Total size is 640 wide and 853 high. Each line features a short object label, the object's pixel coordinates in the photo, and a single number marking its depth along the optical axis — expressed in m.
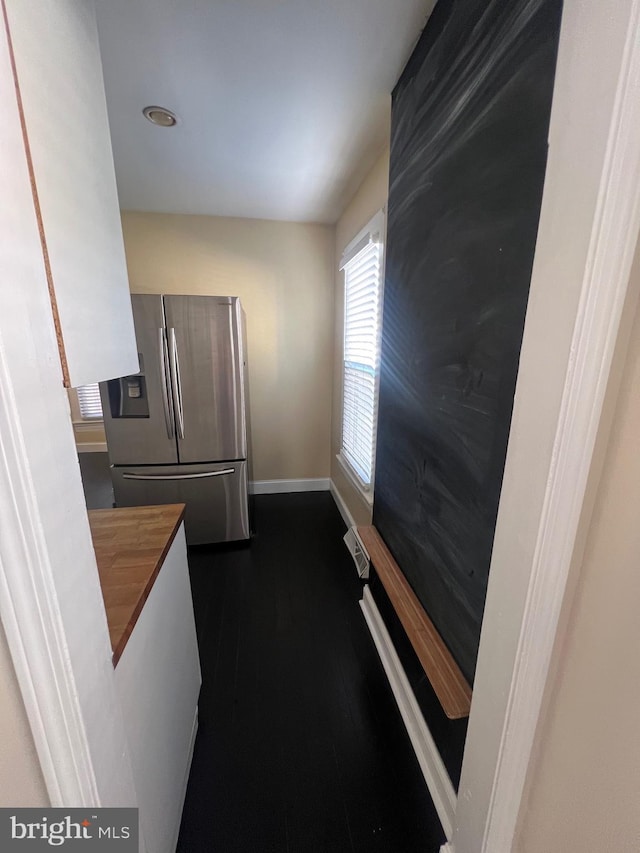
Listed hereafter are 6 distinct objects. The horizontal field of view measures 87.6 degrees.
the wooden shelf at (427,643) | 0.97
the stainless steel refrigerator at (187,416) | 2.28
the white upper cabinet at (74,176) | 0.54
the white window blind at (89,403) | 4.18
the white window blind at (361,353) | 1.97
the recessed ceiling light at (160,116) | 1.57
